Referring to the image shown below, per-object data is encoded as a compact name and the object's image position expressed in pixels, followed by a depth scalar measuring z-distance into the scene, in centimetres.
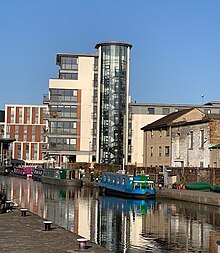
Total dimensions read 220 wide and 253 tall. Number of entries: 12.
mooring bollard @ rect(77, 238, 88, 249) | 1885
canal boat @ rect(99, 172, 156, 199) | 5262
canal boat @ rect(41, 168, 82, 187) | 7827
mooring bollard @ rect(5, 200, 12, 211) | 3394
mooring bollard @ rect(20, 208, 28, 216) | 3103
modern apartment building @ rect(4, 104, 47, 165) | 16438
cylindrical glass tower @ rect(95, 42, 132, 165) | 9400
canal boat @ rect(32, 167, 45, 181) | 9822
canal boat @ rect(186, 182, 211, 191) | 5113
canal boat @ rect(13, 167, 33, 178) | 11665
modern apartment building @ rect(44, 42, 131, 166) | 9431
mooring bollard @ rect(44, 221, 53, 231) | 2492
